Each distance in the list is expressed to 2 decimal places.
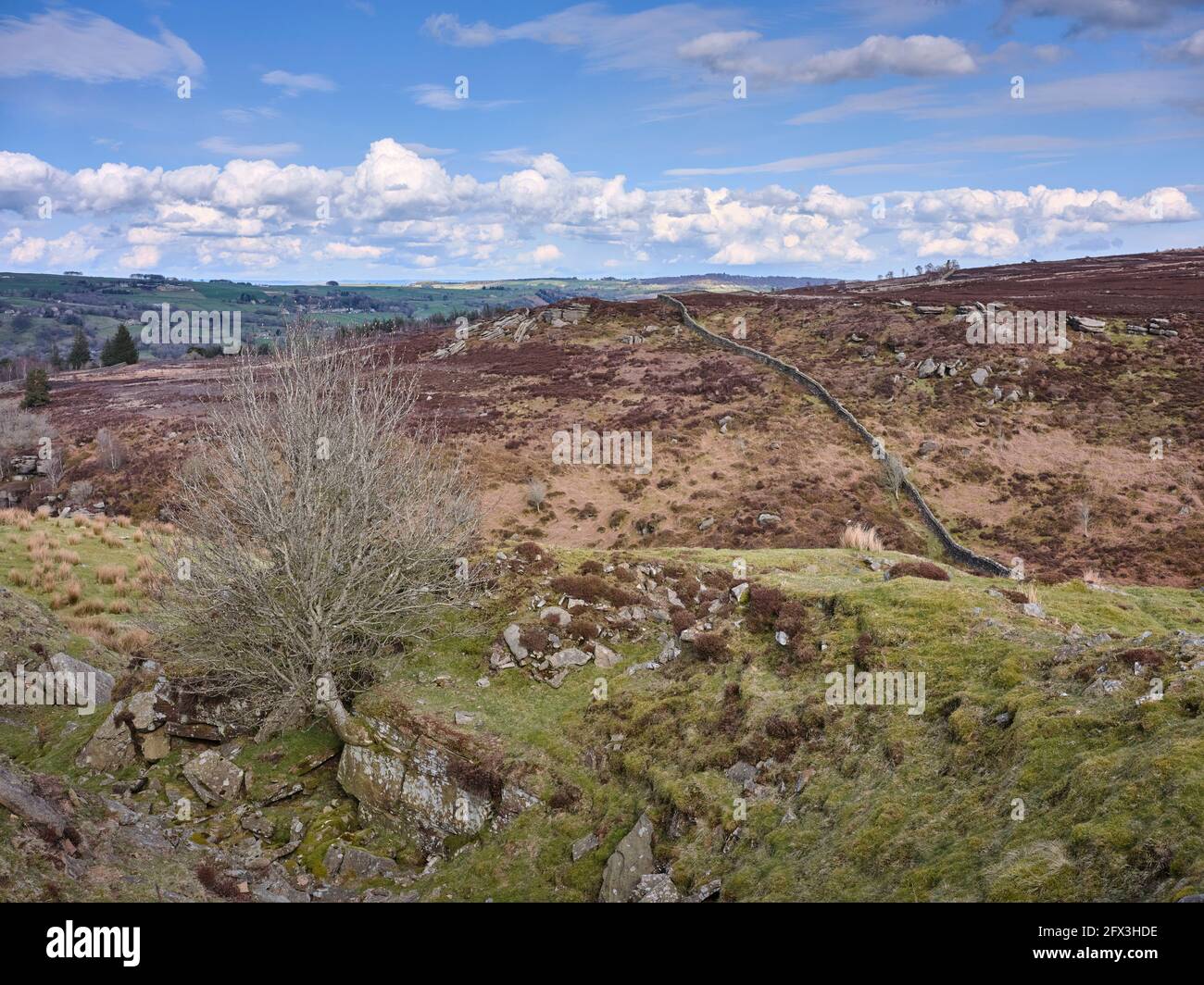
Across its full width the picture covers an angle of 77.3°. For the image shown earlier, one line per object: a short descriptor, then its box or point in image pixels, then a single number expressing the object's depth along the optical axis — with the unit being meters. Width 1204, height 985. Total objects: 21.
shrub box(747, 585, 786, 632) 15.81
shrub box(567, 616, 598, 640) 16.98
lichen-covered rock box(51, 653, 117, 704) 17.92
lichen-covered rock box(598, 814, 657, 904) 10.77
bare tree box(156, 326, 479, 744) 15.38
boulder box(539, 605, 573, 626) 17.27
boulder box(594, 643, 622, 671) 16.45
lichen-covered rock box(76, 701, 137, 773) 14.77
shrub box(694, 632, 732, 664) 15.25
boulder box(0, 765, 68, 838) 10.40
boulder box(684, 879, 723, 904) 9.96
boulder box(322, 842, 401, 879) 12.84
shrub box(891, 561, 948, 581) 18.30
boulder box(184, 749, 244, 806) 14.47
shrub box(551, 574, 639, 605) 18.00
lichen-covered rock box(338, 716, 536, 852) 13.23
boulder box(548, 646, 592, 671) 16.39
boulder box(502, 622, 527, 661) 16.50
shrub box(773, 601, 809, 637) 15.00
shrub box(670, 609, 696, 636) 16.76
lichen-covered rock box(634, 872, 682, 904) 10.27
